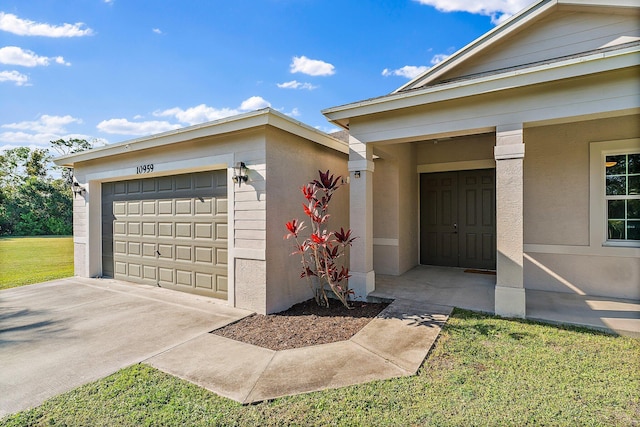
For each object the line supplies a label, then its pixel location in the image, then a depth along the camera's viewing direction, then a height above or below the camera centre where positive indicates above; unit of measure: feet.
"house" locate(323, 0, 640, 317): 13.26 +3.88
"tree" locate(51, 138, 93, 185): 105.28 +25.28
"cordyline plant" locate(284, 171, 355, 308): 15.82 -1.90
